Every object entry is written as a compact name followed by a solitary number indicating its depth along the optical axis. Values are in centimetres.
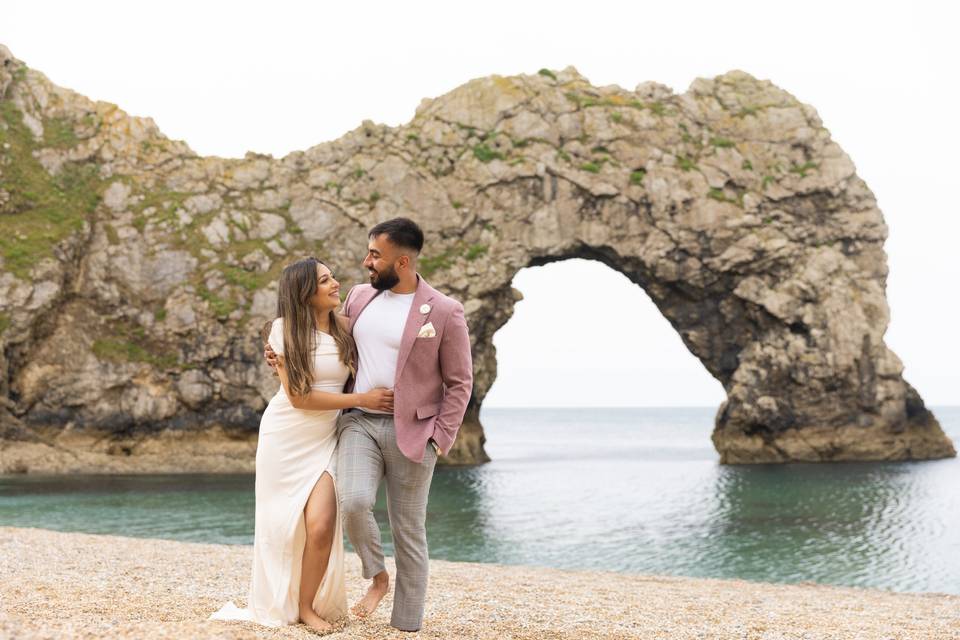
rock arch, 4062
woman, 624
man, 622
